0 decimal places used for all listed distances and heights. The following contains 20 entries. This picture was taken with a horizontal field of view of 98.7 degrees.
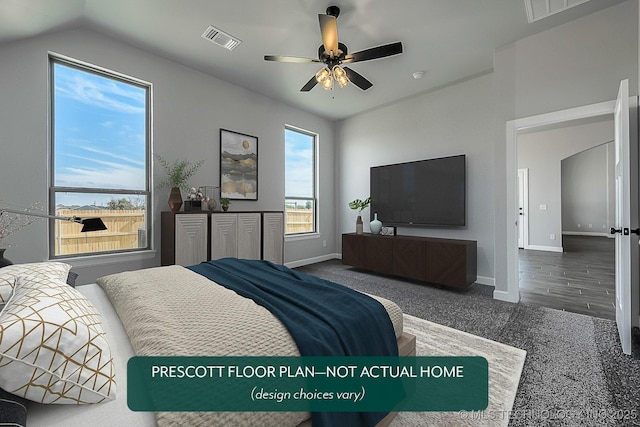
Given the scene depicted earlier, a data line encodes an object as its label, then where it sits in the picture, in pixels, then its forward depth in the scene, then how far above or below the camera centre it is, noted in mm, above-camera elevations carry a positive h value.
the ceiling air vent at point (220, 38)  2811 +1879
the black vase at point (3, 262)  1669 -285
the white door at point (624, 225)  1977 -97
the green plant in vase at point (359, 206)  4699 +145
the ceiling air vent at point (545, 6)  2477 +1909
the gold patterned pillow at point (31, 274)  1124 -263
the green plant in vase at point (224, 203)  3701 +155
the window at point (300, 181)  5005 +623
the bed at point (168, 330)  723 -425
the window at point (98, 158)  2736 +621
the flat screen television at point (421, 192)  3926 +337
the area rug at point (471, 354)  1416 -1018
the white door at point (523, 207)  6629 +152
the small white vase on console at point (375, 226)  4559 -202
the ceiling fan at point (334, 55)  2219 +1422
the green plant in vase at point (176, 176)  3270 +477
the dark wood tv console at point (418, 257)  3475 -615
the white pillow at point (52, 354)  671 -368
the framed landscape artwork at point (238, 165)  3980 +737
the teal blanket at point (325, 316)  1021 -440
